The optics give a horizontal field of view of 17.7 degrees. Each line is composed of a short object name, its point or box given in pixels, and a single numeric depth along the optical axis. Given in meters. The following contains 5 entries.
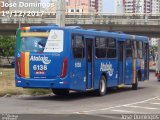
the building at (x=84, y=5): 127.05
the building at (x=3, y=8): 134.05
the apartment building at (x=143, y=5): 134.25
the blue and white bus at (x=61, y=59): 20.22
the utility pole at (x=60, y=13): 24.26
